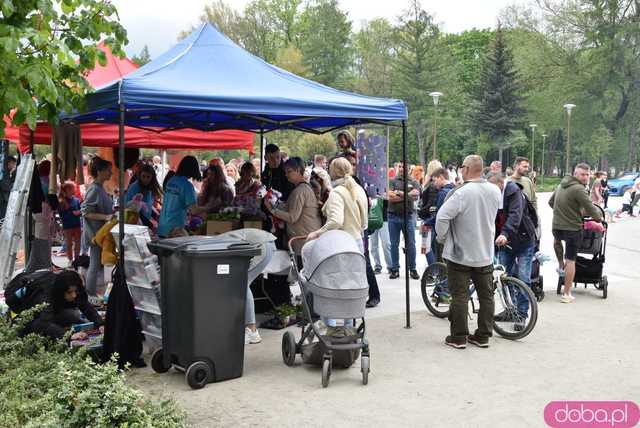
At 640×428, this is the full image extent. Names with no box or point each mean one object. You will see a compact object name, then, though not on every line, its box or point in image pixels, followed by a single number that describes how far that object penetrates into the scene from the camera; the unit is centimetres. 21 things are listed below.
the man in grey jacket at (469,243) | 658
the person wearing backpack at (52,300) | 615
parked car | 3945
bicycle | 709
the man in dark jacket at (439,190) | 903
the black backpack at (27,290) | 638
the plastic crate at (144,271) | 602
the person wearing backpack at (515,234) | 789
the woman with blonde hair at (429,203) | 966
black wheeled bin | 545
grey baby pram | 560
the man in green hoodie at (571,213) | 891
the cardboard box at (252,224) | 814
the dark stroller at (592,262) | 933
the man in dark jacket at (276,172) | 903
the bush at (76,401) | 404
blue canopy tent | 588
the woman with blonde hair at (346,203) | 675
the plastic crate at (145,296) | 600
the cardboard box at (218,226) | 817
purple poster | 971
